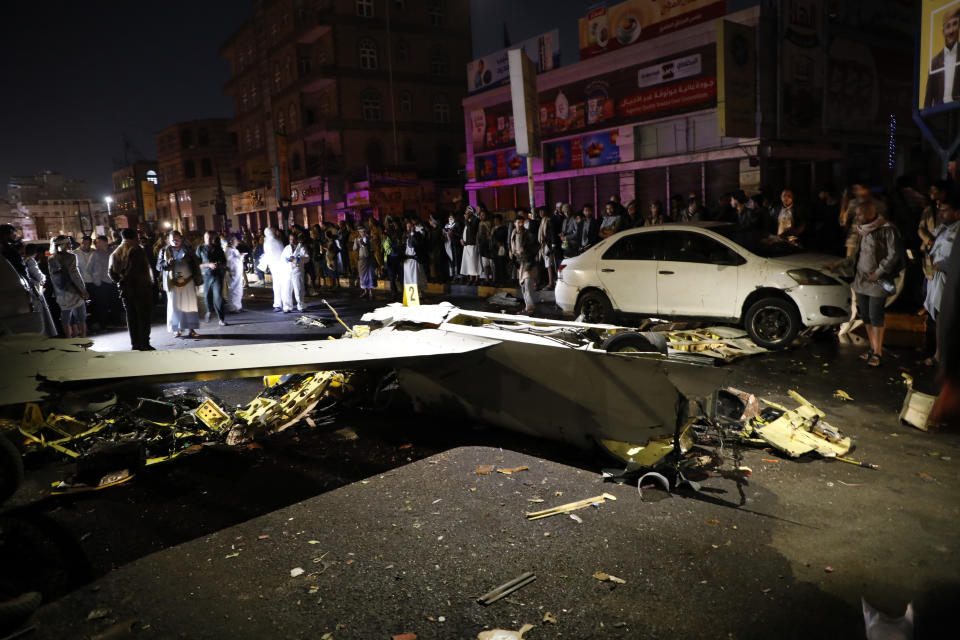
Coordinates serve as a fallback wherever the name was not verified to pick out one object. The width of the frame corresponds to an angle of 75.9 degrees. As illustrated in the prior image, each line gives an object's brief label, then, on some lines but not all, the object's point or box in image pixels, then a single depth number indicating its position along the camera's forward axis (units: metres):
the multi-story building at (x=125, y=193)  81.16
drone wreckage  4.42
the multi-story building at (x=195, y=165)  61.66
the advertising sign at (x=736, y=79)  15.62
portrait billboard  11.07
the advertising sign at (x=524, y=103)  12.71
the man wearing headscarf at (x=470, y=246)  16.06
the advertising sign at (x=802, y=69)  17.47
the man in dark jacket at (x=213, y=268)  12.30
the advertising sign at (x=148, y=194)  40.84
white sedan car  7.96
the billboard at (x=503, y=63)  25.45
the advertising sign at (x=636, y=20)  19.03
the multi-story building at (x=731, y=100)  17.39
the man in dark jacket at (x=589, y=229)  13.05
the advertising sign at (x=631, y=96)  19.11
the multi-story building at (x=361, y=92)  37.72
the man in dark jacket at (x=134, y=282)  9.24
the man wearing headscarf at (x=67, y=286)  10.59
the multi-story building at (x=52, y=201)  104.76
